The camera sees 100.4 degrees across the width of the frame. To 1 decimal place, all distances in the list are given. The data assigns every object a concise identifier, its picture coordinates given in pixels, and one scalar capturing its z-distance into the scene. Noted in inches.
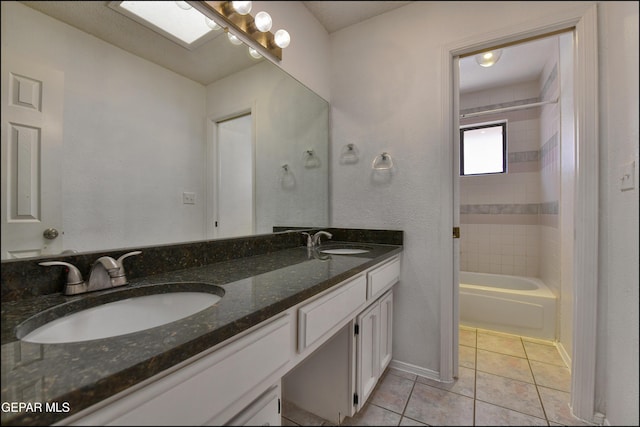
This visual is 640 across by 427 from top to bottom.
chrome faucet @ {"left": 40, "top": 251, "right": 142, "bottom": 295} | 24.9
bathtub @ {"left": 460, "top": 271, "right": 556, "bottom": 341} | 72.7
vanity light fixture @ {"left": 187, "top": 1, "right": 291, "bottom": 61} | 38.8
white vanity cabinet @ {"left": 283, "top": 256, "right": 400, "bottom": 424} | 39.8
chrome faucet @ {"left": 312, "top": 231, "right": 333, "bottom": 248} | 60.7
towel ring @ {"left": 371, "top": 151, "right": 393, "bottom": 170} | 61.1
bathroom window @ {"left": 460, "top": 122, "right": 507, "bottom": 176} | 103.0
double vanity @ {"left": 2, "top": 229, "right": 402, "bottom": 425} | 13.7
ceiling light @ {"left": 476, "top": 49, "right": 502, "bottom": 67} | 65.5
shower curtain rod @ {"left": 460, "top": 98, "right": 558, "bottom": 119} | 85.6
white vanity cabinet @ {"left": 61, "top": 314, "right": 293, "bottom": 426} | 14.4
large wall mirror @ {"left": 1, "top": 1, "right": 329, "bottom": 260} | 23.2
